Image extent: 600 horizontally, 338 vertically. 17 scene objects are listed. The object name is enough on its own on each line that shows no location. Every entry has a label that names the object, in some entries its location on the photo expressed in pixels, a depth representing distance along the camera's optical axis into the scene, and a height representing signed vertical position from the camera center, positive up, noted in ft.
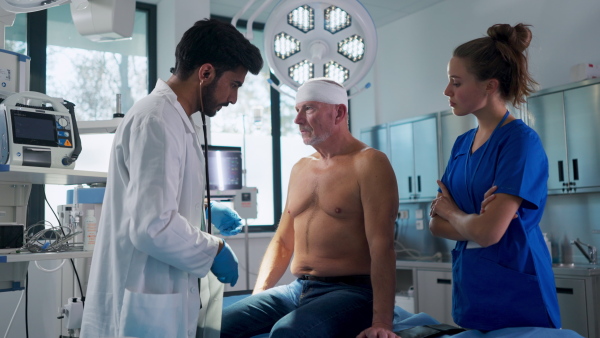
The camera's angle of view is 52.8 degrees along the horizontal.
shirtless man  6.21 -0.44
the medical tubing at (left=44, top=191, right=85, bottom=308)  9.15 -1.11
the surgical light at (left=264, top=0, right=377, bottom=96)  6.67 +1.88
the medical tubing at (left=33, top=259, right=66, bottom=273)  10.68 -1.01
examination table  5.30 -1.19
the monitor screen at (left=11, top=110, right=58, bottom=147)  7.68 +1.09
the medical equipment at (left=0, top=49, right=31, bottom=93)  8.71 +2.06
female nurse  5.46 +0.02
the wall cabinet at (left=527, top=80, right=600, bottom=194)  13.08 +1.53
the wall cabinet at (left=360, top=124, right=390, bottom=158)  18.28 +2.11
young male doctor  4.83 -0.01
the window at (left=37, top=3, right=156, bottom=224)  15.85 +3.90
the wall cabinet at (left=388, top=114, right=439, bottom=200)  16.62 +1.36
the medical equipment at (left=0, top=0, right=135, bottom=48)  8.22 +2.66
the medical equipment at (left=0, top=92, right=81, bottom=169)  7.57 +1.03
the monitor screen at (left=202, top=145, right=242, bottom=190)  13.94 +0.92
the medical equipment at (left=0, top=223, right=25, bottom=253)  7.65 -0.31
